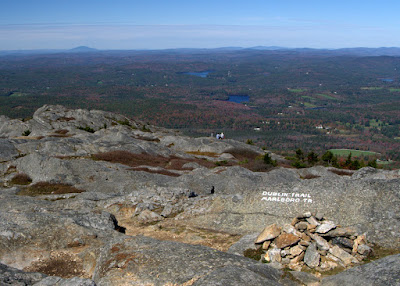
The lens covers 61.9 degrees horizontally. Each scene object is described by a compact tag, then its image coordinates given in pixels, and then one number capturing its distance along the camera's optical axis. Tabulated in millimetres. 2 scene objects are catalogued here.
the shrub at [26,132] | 104712
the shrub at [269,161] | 80531
